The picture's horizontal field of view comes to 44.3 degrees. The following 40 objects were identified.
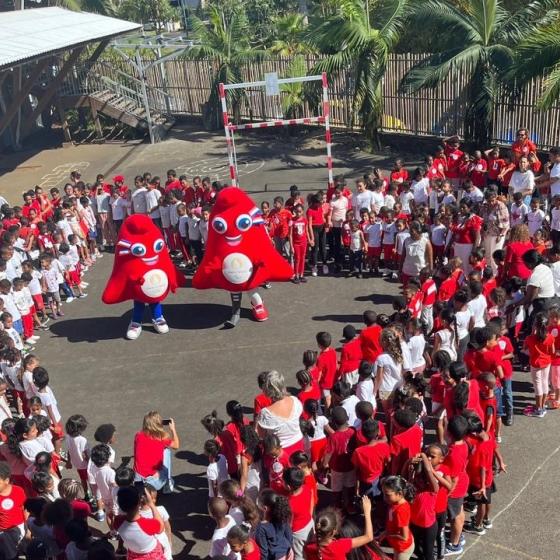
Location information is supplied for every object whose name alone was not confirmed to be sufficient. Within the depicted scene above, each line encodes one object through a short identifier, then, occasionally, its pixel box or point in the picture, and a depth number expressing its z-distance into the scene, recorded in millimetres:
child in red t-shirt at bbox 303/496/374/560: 5207
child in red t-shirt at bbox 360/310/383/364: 8336
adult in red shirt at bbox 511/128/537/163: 13672
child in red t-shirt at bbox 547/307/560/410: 7991
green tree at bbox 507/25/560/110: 13633
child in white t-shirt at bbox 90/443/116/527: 6828
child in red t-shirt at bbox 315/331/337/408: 8242
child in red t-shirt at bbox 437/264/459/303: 9695
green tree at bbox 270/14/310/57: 24922
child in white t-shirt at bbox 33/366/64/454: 8211
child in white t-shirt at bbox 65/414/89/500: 7328
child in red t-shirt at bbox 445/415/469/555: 6055
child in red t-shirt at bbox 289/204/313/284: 12516
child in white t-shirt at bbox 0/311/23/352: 9961
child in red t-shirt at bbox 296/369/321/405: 7556
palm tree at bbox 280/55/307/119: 22922
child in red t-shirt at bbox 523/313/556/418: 8094
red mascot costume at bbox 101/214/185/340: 10961
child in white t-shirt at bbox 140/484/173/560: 5852
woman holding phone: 7133
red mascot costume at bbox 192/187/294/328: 10859
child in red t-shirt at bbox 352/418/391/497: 6371
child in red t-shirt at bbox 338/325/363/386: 8211
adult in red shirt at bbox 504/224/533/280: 9766
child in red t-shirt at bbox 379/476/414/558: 5629
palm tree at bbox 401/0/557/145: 16391
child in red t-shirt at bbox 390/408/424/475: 6461
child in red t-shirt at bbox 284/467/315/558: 5863
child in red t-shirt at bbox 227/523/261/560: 5285
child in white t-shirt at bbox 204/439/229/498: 6816
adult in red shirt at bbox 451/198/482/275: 11094
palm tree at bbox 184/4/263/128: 24625
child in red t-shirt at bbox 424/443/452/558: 5942
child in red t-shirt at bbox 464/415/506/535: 6375
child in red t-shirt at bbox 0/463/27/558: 6445
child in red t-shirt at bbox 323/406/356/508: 6680
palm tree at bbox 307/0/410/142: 19203
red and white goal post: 15670
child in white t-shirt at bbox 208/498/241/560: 5785
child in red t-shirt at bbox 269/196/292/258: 12656
